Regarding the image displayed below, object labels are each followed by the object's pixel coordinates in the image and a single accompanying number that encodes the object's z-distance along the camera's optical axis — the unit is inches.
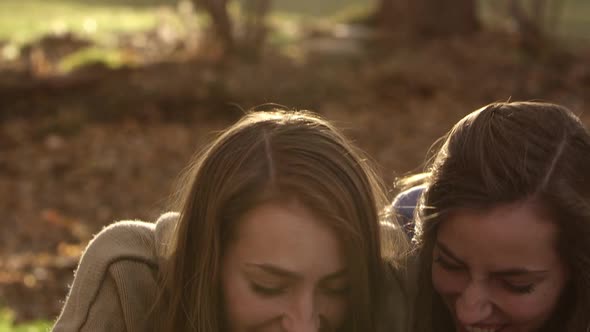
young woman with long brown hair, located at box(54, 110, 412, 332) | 163.0
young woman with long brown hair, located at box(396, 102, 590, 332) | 161.3
